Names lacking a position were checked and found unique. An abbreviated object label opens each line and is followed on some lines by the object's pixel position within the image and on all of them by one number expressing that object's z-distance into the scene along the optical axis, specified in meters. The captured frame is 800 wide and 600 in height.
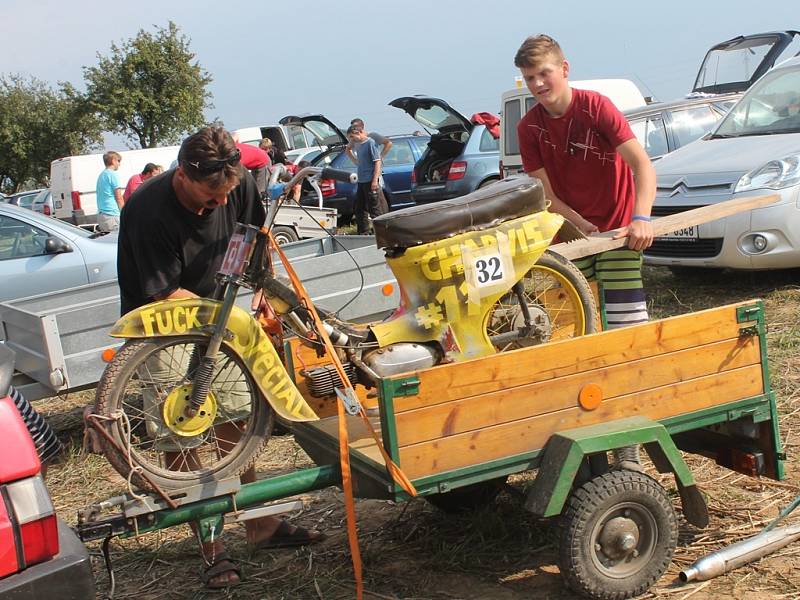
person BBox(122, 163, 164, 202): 11.61
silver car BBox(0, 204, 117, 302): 7.86
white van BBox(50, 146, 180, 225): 18.70
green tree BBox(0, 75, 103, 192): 44.31
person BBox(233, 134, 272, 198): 8.54
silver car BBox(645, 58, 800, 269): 7.23
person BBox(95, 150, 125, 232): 12.46
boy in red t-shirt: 4.10
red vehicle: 2.33
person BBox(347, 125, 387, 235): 13.57
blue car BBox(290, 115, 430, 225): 15.90
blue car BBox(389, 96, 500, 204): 13.77
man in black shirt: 3.52
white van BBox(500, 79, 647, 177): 12.08
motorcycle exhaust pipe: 3.41
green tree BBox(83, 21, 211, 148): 40.72
